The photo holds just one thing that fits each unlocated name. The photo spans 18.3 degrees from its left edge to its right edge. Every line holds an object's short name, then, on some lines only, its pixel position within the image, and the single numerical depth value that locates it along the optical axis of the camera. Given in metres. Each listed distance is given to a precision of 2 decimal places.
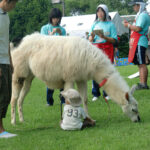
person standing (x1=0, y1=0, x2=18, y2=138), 6.74
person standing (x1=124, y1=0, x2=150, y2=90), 11.72
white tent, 47.69
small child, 7.09
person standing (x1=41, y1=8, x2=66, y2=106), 10.18
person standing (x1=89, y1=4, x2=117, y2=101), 10.42
